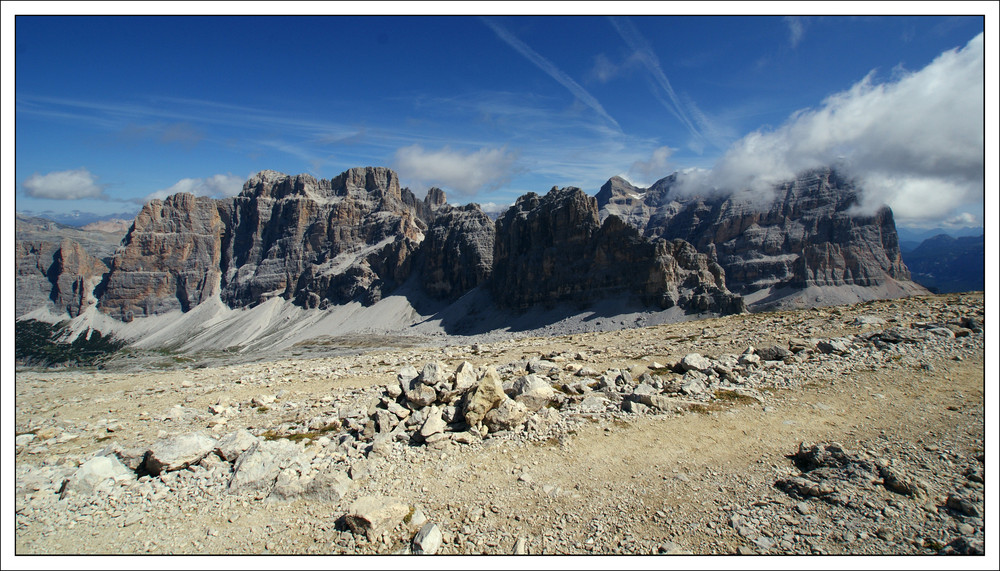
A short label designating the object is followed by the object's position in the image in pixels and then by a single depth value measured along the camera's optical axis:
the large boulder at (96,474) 10.12
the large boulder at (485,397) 12.38
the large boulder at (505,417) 12.22
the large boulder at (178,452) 10.96
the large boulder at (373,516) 8.16
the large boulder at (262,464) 10.23
